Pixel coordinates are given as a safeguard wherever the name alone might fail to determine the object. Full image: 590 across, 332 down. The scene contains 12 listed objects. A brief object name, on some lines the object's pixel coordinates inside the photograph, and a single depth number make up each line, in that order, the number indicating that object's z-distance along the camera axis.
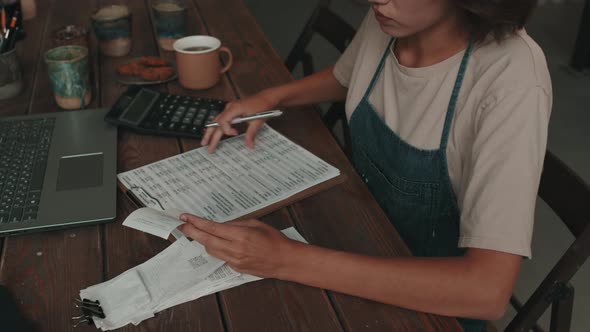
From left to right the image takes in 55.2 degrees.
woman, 0.73
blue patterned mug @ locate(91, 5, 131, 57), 1.41
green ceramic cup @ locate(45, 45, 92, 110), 1.16
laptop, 0.84
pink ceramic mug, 1.24
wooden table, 0.69
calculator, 1.08
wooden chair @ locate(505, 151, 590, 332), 0.79
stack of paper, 0.69
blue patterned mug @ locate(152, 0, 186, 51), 1.46
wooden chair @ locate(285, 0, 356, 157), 1.47
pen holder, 1.23
